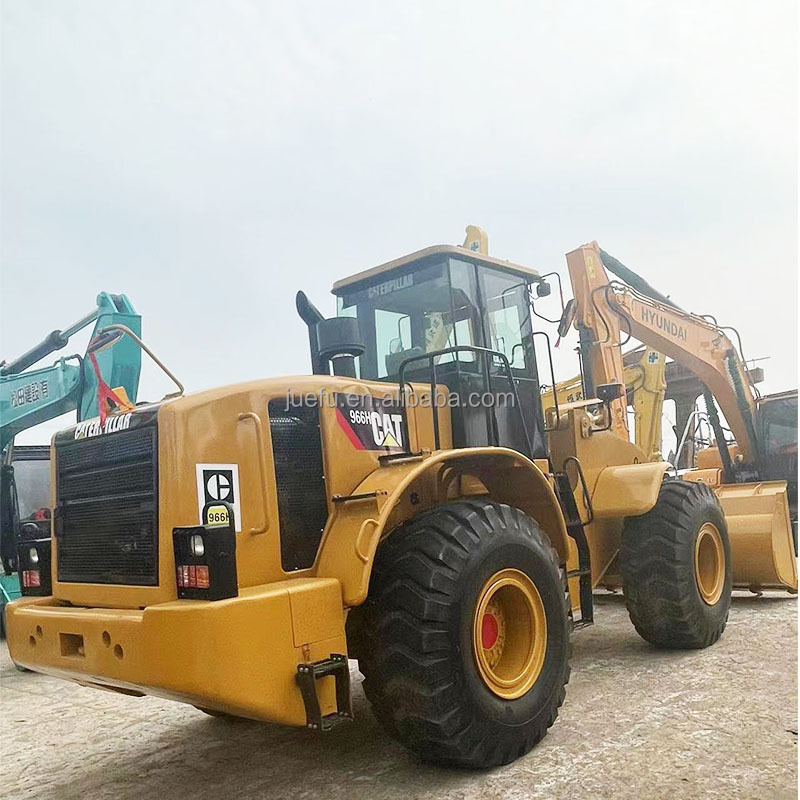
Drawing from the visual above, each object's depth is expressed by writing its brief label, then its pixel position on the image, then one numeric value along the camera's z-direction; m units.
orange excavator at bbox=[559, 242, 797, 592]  7.43
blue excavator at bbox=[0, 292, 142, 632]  8.19
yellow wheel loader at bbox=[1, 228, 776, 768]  3.26
